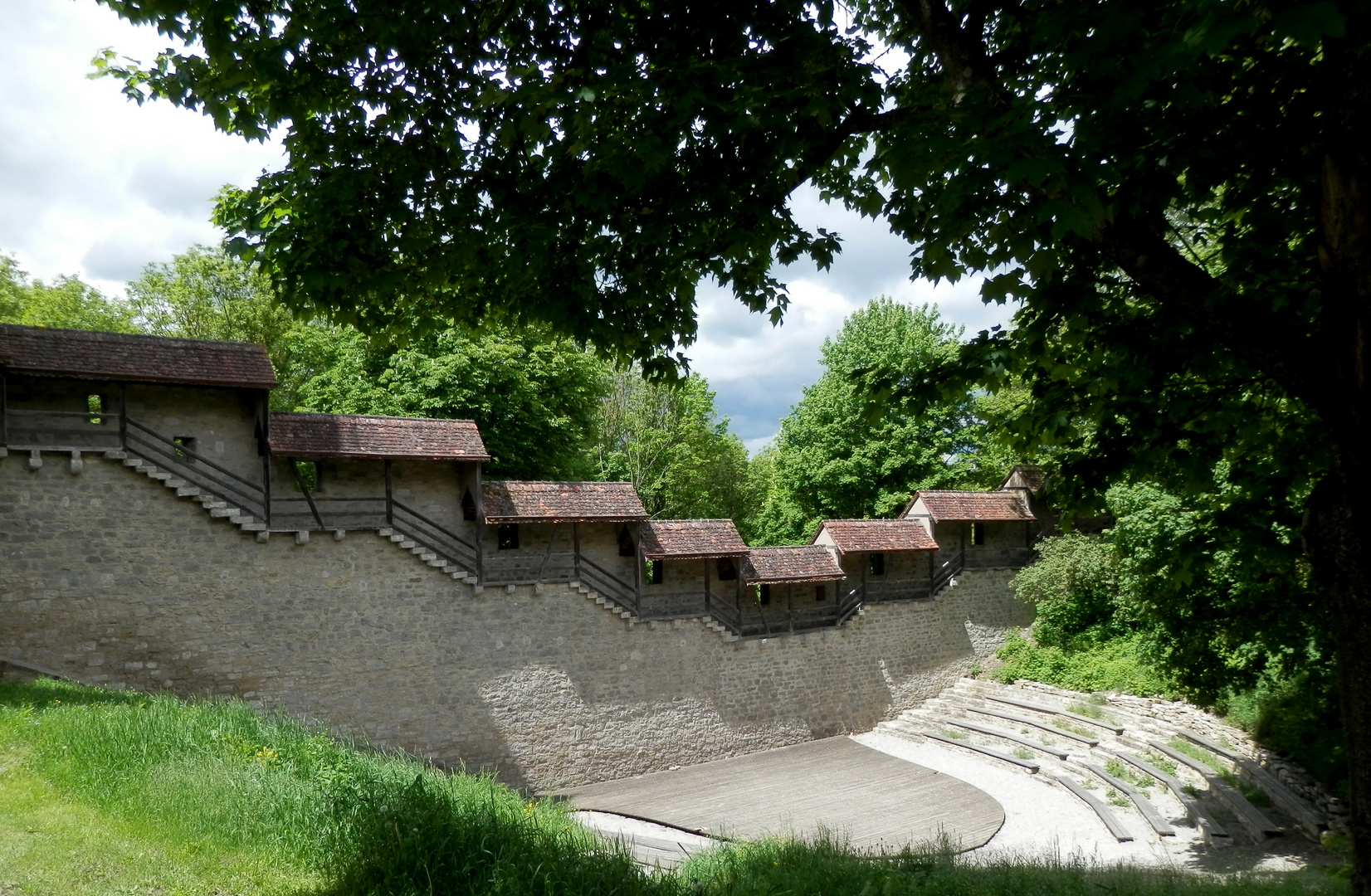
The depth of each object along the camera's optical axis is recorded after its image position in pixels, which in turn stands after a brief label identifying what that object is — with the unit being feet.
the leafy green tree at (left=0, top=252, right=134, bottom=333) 70.69
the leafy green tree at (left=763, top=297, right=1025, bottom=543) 80.89
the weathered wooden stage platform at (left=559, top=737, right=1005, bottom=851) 43.37
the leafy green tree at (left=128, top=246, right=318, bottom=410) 74.84
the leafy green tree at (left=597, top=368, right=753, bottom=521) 91.45
